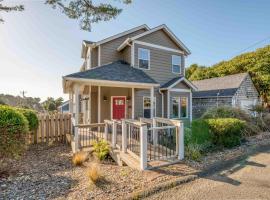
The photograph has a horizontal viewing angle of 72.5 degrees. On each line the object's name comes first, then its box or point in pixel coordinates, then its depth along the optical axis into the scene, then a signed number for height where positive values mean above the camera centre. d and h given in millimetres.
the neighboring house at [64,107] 33672 -816
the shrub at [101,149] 6885 -1780
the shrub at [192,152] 6452 -1793
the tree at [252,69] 24672 +5535
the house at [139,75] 12242 +1887
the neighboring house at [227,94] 18372 +943
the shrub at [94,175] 4500 -1791
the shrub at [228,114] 12219 -759
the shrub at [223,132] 8383 -1336
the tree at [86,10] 8328 +4296
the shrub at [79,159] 6293 -1938
